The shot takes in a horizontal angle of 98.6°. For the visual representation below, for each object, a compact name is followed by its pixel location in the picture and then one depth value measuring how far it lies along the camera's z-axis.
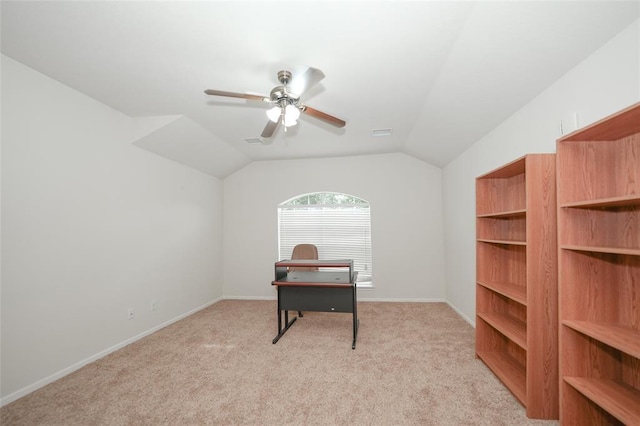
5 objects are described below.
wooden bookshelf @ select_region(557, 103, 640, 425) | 1.60
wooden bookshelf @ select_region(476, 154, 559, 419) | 1.89
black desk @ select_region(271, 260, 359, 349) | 3.10
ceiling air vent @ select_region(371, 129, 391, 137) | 3.83
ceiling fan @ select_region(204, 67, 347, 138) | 1.90
